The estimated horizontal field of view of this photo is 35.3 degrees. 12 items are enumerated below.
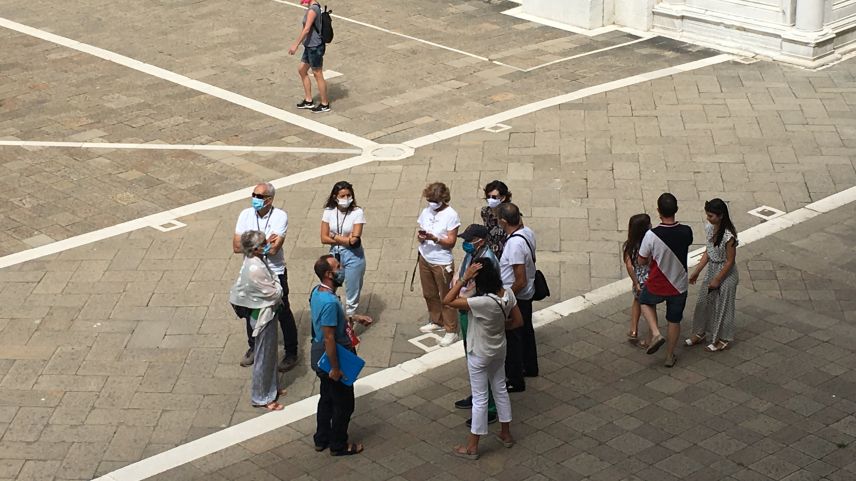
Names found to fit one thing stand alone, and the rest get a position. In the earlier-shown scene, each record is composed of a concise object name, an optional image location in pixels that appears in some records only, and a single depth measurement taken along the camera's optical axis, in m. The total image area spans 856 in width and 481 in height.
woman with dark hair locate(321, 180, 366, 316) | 11.55
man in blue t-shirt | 9.56
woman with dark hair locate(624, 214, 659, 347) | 10.96
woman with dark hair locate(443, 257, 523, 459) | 9.39
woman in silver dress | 10.42
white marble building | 19.27
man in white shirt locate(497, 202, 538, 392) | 10.38
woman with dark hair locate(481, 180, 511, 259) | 10.92
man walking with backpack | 17.59
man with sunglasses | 11.13
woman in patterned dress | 10.84
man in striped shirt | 10.76
